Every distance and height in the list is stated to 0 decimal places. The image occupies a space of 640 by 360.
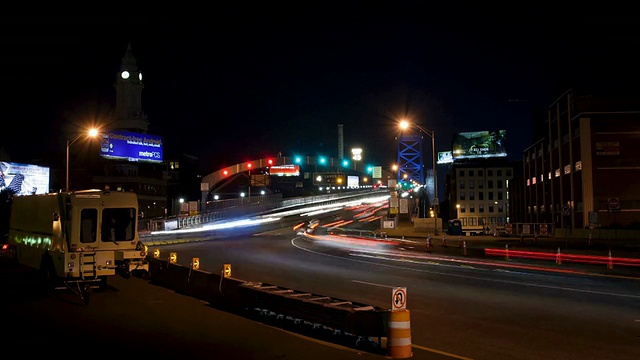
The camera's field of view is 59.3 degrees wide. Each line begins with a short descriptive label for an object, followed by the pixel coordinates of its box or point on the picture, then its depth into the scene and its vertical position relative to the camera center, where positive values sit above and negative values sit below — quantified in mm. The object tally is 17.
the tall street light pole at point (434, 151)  44516 +4796
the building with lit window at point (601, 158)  54500 +4887
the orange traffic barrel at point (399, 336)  9438 -2142
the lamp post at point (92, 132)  34969 +5347
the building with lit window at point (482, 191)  129250 +3963
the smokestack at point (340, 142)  187125 +22450
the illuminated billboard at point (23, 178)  56844 +3599
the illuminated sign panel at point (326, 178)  124762 +6972
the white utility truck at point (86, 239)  15125 -787
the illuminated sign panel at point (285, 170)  118881 +8422
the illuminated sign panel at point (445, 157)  157988 +14612
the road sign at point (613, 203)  34906 +209
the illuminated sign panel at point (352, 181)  168125 +8546
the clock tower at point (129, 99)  104438 +21037
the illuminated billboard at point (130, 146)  76562 +9285
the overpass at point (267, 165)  100250 +8780
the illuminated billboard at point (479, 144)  128500 +14639
